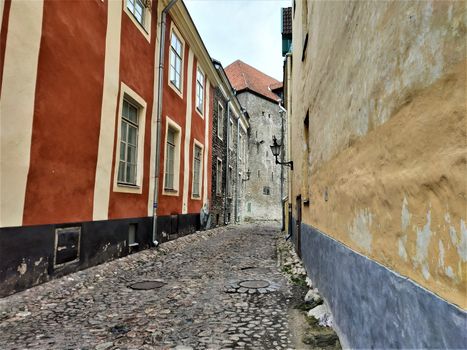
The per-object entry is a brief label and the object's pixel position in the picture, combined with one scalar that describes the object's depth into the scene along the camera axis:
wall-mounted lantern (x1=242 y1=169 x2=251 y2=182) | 25.21
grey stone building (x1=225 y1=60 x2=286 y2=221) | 27.56
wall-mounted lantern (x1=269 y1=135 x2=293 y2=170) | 9.96
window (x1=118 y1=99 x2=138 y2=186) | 7.07
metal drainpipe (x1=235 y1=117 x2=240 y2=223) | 20.67
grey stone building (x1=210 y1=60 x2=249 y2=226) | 15.43
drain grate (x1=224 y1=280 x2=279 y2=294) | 4.65
